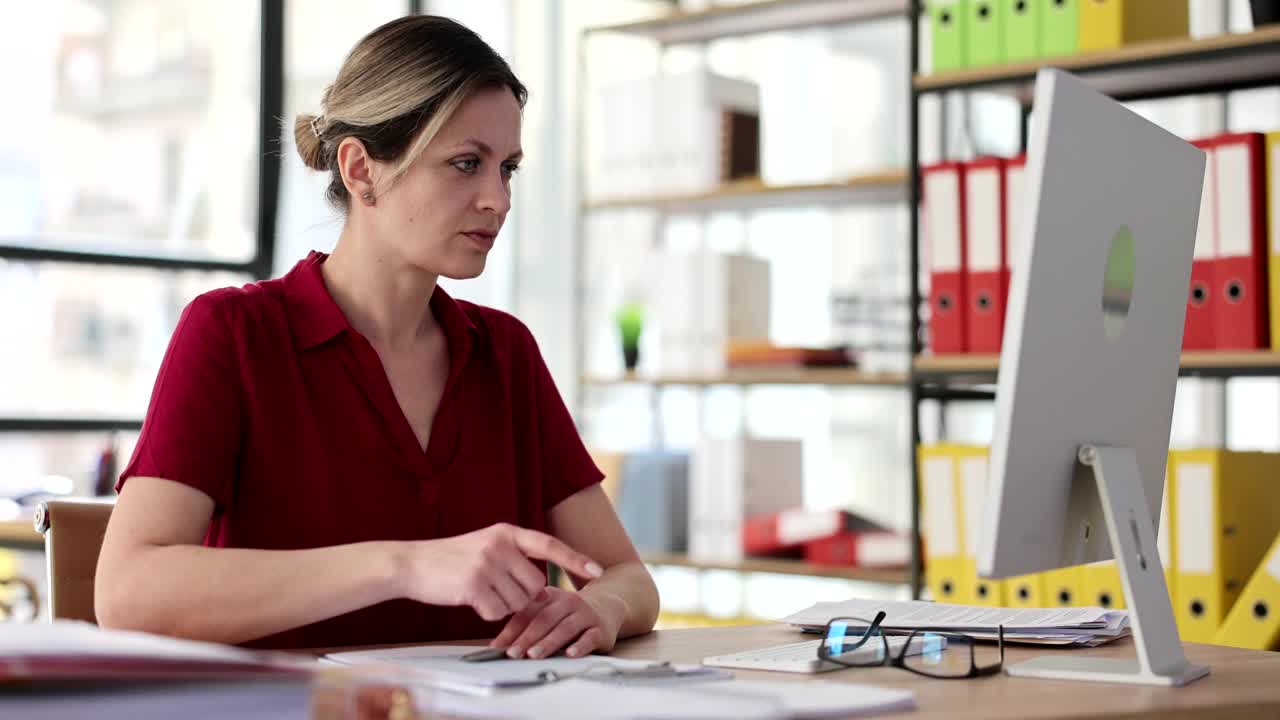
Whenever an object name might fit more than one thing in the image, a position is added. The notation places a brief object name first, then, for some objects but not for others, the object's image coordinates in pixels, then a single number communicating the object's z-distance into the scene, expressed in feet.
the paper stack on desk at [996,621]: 4.75
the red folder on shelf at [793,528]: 11.50
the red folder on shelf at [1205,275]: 8.70
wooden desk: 3.51
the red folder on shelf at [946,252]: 9.72
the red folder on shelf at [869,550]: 11.20
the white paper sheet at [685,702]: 3.12
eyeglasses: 4.11
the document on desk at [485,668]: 3.54
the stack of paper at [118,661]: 2.38
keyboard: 4.05
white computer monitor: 3.68
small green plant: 12.80
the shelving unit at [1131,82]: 8.72
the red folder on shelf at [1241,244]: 8.59
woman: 4.53
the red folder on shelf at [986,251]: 9.53
